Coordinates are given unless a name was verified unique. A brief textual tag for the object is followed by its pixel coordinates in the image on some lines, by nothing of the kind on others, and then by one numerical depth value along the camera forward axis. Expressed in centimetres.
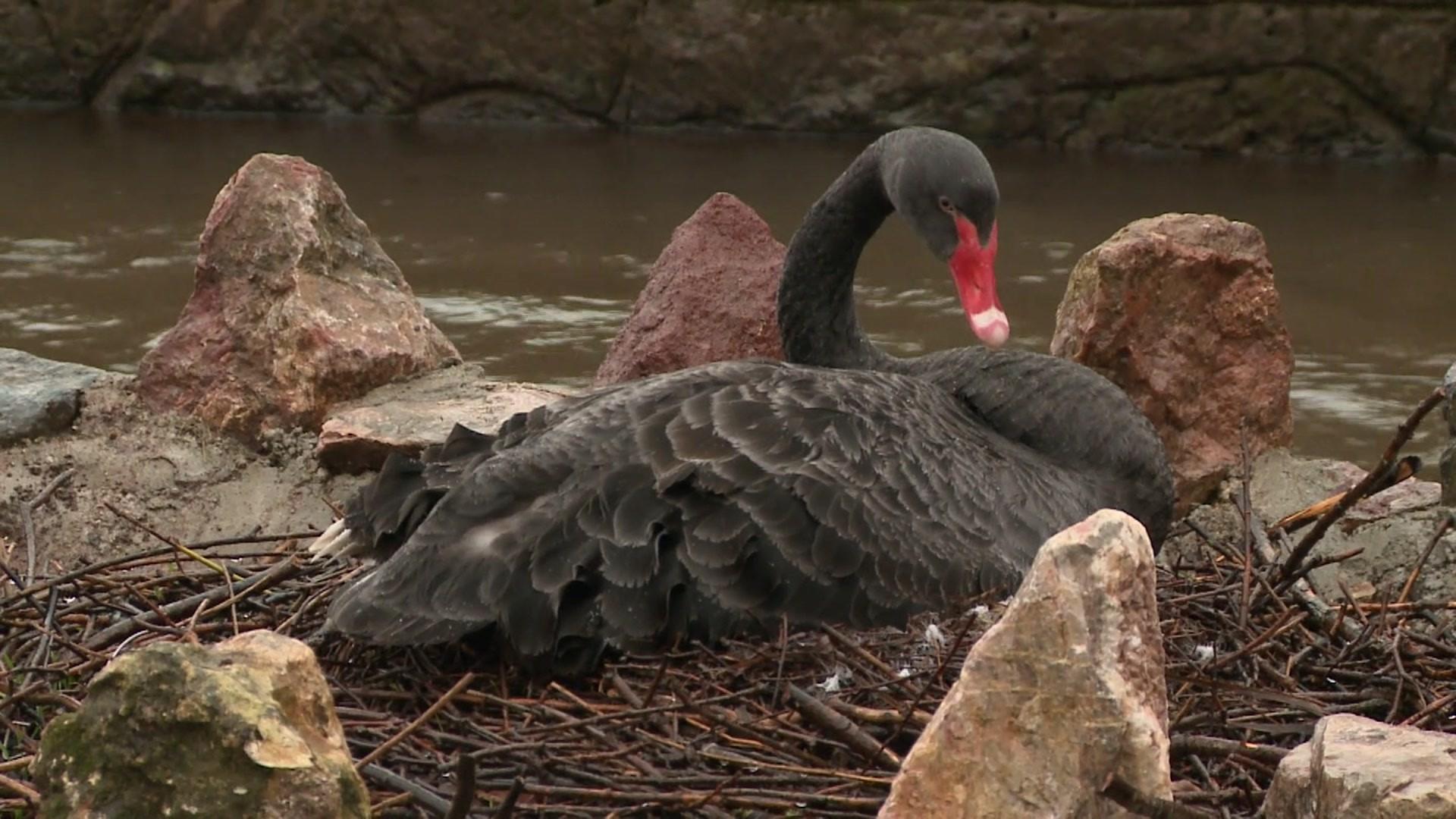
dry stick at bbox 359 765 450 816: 574
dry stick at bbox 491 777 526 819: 460
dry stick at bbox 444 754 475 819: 465
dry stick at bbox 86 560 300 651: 738
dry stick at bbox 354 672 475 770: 599
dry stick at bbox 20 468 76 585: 812
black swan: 671
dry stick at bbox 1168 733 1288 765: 604
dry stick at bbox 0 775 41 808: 557
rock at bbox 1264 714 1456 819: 448
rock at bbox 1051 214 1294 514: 980
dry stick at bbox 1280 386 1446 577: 700
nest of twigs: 598
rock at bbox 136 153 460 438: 1006
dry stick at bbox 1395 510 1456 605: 773
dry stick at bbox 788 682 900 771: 597
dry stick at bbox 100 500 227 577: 804
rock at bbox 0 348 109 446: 1005
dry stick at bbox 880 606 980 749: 604
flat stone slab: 949
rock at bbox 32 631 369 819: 455
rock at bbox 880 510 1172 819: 478
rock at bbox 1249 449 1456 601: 872
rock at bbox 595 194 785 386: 1025
